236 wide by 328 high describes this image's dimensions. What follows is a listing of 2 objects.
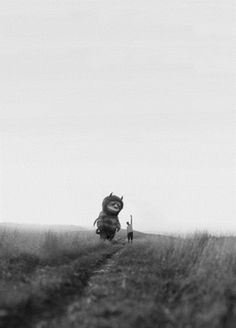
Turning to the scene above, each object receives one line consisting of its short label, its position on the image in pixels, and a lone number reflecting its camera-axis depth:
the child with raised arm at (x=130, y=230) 30.02
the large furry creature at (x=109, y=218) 30.55
